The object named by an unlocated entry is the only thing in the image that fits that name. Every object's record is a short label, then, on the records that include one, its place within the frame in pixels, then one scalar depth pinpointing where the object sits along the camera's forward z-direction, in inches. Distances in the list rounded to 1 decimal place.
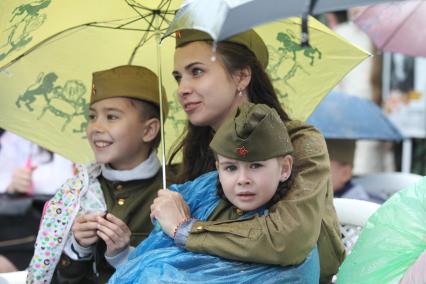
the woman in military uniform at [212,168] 208.2
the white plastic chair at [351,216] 292.8
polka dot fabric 264.1
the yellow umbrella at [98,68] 289.4
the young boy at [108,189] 263.7
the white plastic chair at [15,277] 294.0
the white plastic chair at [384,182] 457.6
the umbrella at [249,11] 169.9
